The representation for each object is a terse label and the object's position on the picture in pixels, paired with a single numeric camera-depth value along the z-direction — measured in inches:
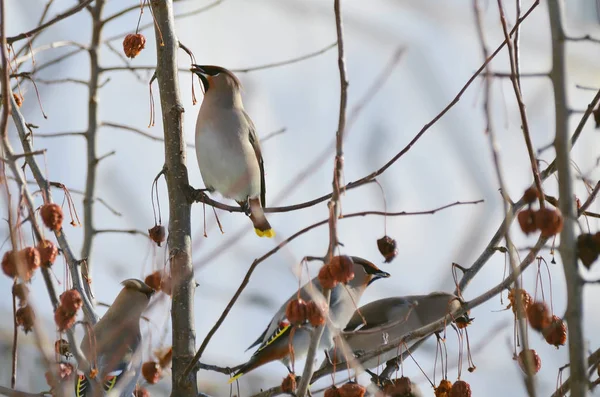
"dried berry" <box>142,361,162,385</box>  245.9
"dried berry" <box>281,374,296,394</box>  233.5
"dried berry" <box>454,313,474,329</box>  261.0
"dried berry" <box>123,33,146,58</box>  279.4
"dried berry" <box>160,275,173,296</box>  219.5
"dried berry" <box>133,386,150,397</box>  243.2
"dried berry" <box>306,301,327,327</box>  192.7
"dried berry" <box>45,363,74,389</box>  196.9
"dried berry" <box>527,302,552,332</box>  175.6
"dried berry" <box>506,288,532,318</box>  226.5
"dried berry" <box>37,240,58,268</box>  188.1
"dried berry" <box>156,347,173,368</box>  252.1
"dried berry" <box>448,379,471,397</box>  237.1
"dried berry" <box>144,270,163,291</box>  247.6
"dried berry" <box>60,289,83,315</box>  191.3
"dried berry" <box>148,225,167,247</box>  264.7
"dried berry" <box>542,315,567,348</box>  204.3
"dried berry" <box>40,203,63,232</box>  201.5
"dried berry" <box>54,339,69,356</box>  218.2
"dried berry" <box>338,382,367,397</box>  213.9
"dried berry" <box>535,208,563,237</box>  174.1
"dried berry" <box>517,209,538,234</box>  177.9
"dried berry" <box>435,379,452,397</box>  242.3
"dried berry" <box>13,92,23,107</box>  272.5
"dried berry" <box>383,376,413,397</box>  243.8
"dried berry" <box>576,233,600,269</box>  173.8
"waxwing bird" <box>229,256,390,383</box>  354.3
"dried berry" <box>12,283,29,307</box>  171.2
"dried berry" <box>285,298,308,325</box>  195.9
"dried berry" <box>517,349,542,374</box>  211.5
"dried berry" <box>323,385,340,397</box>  218.5
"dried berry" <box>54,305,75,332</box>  187.2
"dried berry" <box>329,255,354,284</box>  184.5
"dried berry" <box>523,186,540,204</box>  181.2
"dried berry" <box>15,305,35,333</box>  173.0
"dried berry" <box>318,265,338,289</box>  184.5
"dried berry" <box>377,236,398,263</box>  232.2
